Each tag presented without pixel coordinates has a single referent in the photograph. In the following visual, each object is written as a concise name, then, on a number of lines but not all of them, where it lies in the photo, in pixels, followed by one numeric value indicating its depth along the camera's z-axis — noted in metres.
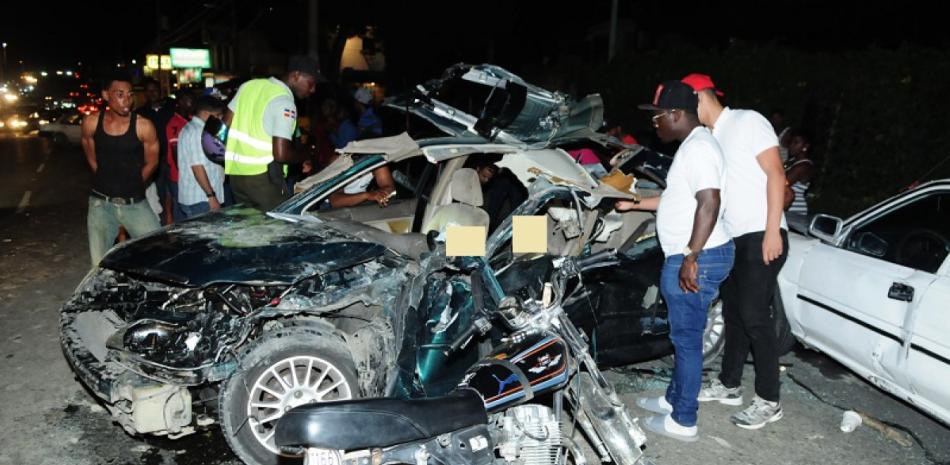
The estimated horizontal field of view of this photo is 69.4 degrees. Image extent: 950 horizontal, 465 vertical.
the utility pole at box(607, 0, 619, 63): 18.03
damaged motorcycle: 2.29
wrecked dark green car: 3.52
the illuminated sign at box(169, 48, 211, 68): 37.69
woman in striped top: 7.34
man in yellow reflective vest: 5.30
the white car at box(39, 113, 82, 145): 24.20
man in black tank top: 5.37
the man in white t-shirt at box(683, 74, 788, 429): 3.99
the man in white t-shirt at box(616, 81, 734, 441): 3.68
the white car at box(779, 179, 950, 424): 3.82
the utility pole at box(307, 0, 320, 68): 15.19
